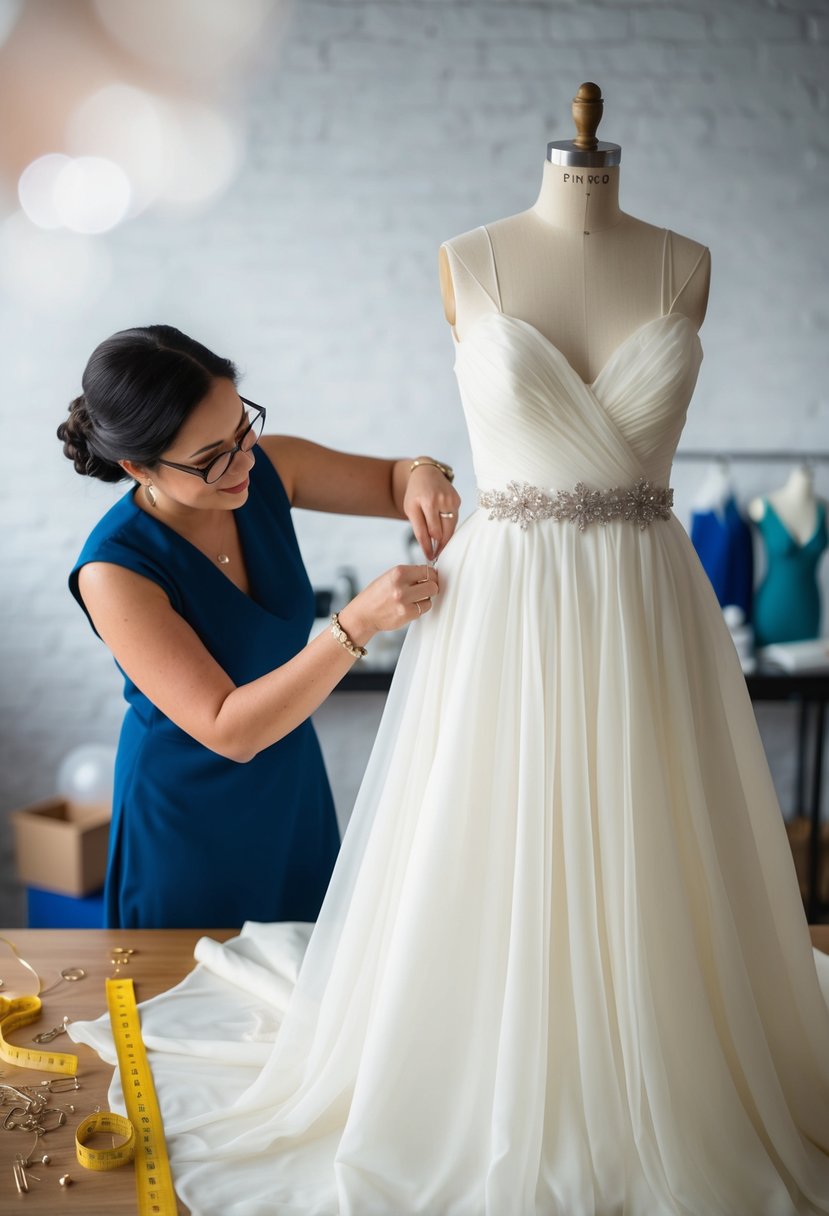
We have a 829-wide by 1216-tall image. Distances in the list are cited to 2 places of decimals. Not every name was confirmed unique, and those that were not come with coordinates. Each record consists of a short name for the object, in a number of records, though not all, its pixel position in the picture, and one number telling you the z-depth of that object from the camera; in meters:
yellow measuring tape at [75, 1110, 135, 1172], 1.34
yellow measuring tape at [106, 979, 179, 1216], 1.29
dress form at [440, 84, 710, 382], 1.47
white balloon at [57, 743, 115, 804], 3.64
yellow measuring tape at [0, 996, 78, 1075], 1.57
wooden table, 1.30
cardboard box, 3.45
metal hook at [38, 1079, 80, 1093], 1.52
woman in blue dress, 1.66
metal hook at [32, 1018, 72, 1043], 1.64
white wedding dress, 1.25
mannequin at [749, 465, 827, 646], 3.76
